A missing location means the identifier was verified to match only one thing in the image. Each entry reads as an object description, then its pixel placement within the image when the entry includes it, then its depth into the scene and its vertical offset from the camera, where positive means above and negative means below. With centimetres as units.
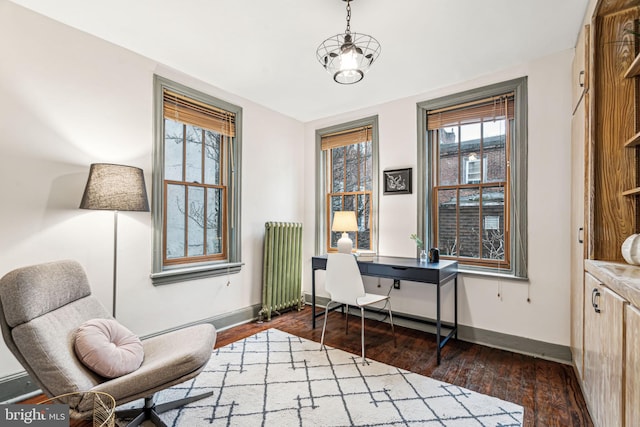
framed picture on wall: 339 +40
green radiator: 363 -65
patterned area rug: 181 -121
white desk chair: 268 -59
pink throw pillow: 155 -72
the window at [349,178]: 376 +49
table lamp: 339 -7
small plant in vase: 308 -31
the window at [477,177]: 277 +39
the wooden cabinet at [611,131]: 180 +52
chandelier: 188 +127
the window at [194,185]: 281 +31
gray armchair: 137 -63
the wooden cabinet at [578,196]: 204 +15
